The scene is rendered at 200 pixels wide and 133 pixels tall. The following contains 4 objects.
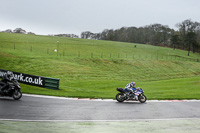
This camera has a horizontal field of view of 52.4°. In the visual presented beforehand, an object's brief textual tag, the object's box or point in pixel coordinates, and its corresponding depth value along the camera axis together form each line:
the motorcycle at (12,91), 14.57
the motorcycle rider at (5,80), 14.54
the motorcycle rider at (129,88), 16.14
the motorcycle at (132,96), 16.19
